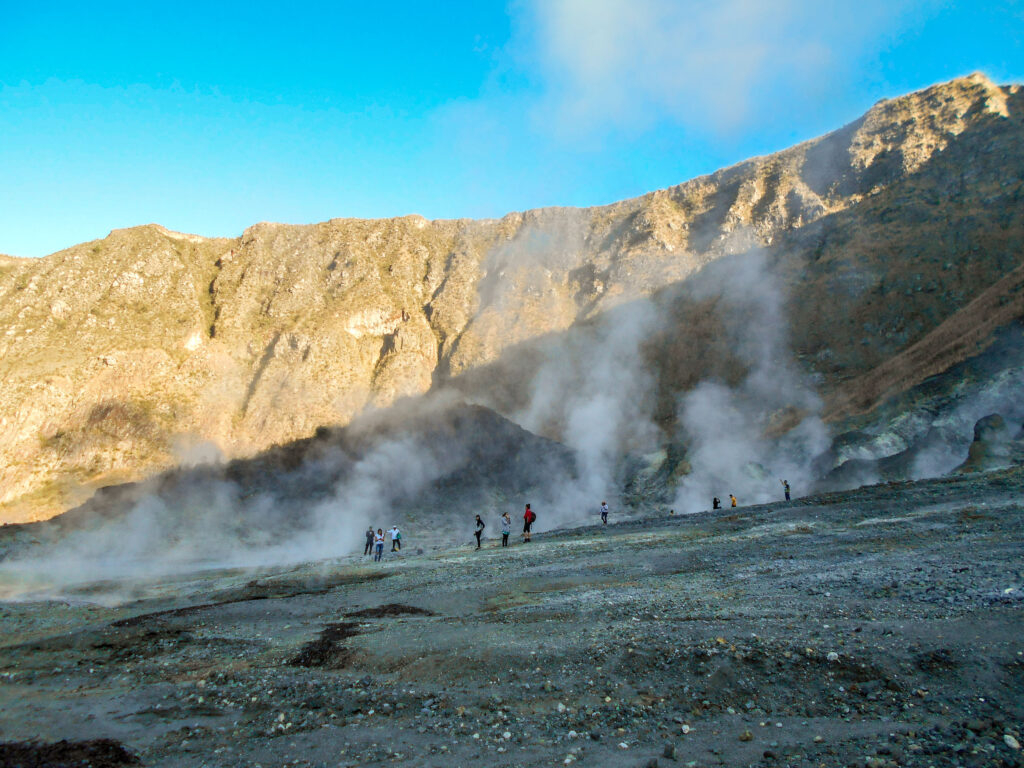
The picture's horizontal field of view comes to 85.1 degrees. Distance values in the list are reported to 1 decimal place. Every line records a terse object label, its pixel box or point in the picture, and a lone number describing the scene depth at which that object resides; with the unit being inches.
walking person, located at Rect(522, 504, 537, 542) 876.4
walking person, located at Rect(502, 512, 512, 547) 865.5
